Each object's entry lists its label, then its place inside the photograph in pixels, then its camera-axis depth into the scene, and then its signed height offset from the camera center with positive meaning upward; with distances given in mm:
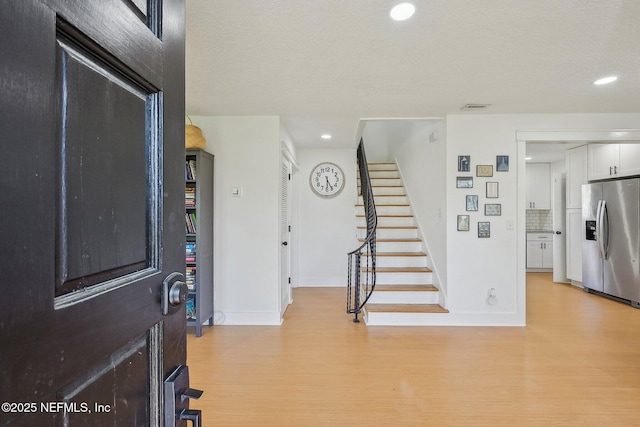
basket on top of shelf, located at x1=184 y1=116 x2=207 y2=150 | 3141 +805
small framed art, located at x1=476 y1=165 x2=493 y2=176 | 3572 +514
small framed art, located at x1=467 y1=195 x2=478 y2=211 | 3584 +139
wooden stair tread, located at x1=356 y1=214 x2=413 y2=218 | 5039 -19
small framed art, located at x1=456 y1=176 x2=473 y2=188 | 3588 +389
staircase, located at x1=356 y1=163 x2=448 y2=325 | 3549 -739
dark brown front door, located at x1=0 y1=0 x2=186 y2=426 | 353 +12
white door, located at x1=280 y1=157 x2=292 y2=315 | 3864 -269
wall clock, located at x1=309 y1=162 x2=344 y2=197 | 5391 +629
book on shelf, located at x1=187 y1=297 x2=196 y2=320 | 3262 -1000
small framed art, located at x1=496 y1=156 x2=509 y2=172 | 3572 +594
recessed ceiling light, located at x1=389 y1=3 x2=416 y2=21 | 1704 +1154
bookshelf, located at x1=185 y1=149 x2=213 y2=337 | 3199 -251
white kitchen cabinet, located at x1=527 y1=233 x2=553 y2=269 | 6641 -822
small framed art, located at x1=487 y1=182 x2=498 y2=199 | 3572 +294
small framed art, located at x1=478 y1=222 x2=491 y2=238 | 3582 -170
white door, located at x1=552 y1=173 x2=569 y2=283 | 5762 -304
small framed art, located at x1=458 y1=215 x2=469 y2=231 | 3594 -99
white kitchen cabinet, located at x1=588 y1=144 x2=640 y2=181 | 4340 +796
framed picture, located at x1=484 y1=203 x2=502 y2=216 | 3576 +62
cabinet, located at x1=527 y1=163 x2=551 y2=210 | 6848 +600
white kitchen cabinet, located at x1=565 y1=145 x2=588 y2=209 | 5161 +683
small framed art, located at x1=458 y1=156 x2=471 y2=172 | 3582 +598
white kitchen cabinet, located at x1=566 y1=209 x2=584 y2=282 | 5312 -519
